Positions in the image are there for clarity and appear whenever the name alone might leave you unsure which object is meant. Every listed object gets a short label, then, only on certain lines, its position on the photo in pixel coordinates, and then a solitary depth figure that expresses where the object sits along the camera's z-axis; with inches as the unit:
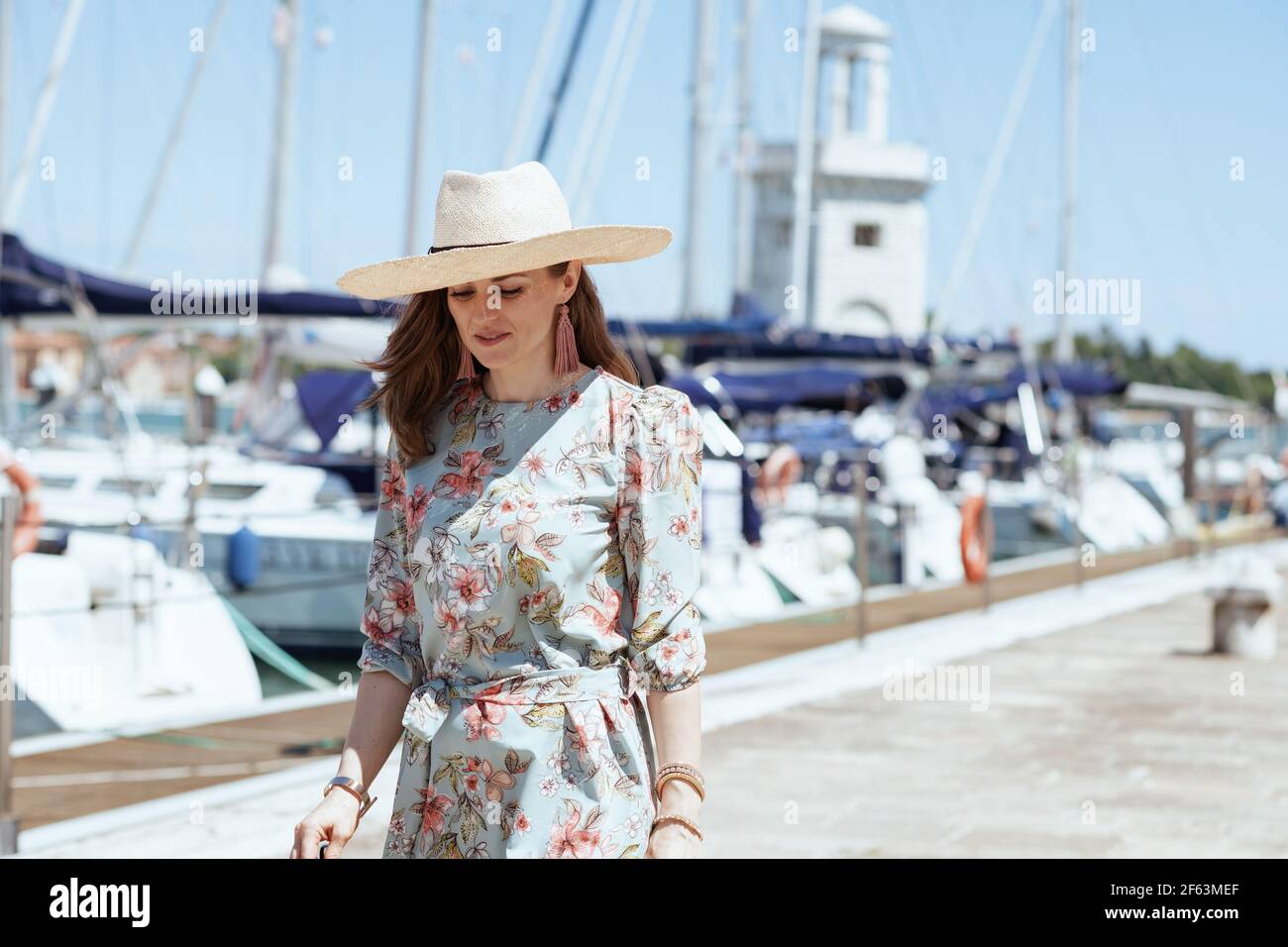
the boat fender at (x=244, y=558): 520.1
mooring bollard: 476.7
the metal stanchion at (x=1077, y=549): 667.4
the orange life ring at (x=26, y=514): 414.0
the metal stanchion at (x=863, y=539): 487.1
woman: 102.9
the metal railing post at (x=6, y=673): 236.2
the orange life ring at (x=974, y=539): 624.1
